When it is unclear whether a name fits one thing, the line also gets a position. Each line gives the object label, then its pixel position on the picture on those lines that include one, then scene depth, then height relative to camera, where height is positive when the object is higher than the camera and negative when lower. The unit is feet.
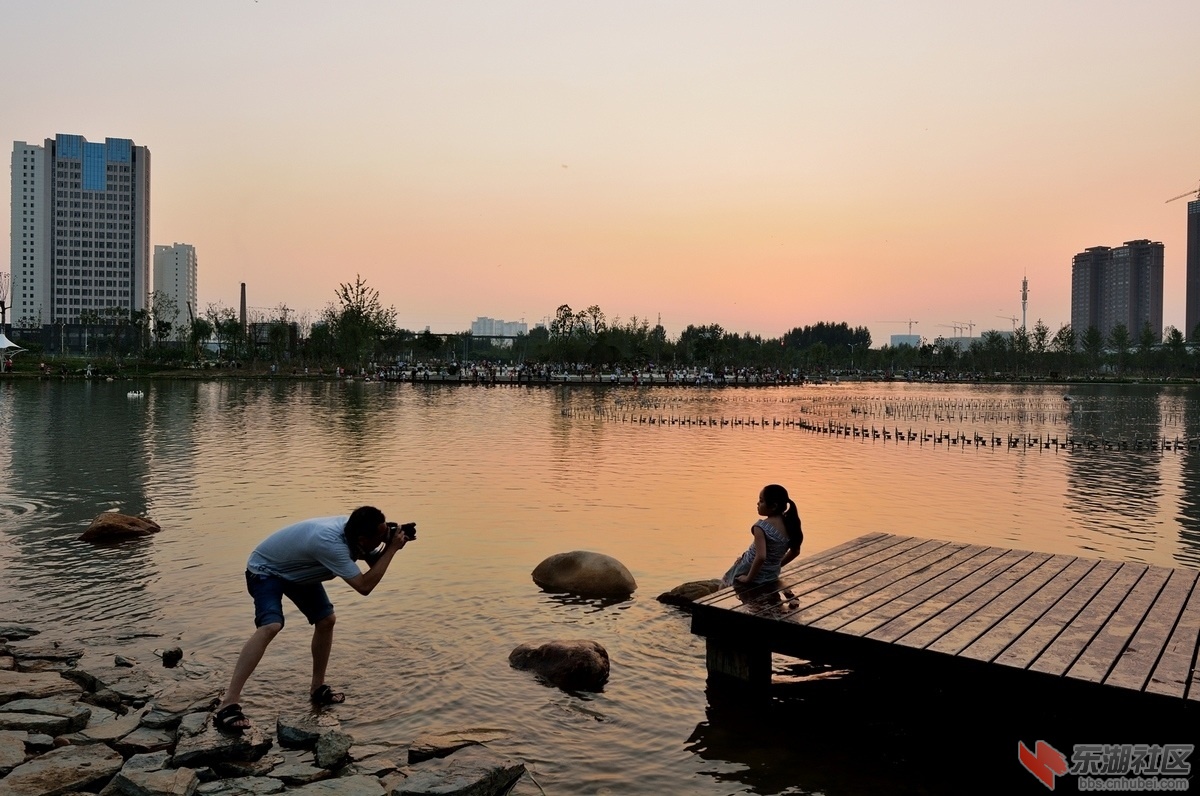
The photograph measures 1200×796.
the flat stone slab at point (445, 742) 22.80 -10.00
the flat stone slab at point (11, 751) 20.48 -9.32
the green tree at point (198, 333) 335.06 +18.28
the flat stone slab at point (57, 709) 23.26 -9.31
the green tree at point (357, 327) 333.21 +21.39
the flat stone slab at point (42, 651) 28.76 -9.52
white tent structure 271.49 +9.01
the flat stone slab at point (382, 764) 21.91 -10.10
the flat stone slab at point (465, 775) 19.77 -9.60
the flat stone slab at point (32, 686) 24.81 -9.30
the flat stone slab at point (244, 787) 19.84 -9.70
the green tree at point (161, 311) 355.38 +27.14
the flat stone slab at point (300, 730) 22.94 -9.70
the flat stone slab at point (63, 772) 19.32 -9.37
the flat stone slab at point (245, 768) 21.07 -9.79
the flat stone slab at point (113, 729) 22.52 -9.53
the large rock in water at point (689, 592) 36.94 -9.13
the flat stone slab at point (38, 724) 22.63 -9.32
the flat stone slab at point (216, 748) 21.24 -9.48
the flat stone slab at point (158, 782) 19.30 -9.37
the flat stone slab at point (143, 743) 21.88 -9.53
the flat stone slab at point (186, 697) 24.50 -9.53
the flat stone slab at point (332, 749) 21.94 -9.78
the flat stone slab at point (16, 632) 30.86 -9.46
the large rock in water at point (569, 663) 28.55 -9.69
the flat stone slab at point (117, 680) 26.14 -9.59
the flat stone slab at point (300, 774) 20.83 -9.80
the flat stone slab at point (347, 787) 20.06 -9.79
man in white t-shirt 23.24 -5.15
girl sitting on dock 28.55 -5.30
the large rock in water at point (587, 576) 38.91 -9.02
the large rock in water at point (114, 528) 47.37 -8.56
